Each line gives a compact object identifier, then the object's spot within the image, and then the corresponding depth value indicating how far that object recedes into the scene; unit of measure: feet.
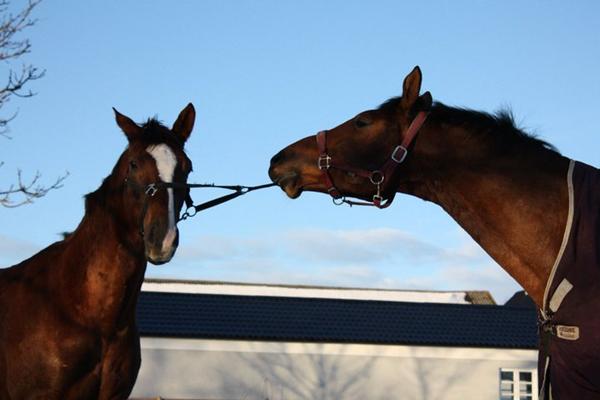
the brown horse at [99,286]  26.94
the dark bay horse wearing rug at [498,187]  16.97
